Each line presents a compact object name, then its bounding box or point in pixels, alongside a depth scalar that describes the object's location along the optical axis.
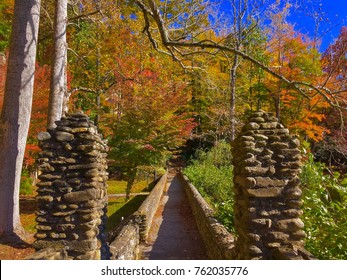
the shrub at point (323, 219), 4.35
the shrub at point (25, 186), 15.85
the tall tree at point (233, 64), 16.87
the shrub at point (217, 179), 8.80
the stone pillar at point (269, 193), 4.32
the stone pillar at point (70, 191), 4.53
